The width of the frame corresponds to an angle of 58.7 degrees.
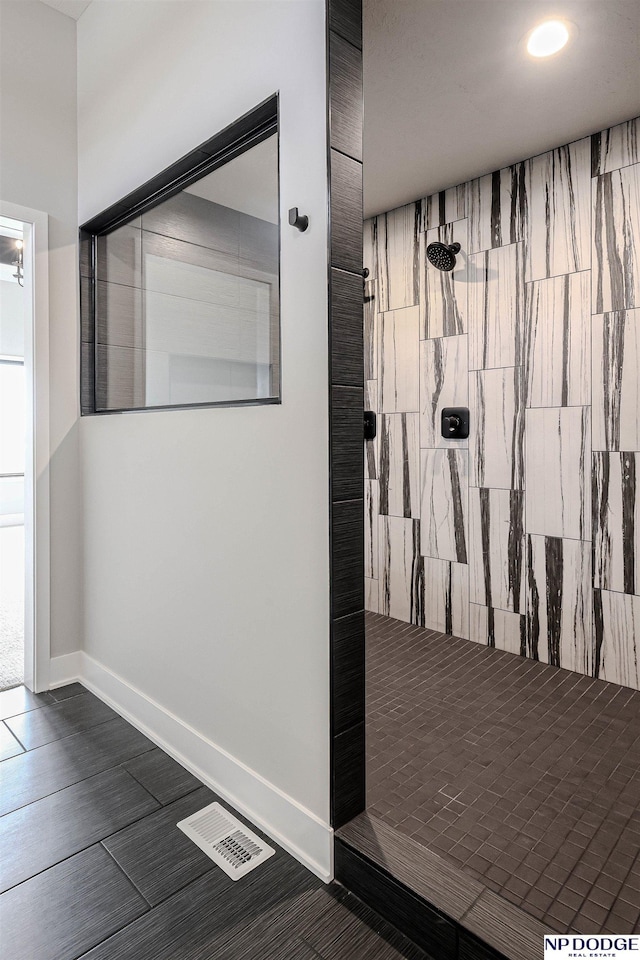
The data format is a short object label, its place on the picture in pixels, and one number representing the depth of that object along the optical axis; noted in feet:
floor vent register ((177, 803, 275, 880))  5.09
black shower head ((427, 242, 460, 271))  9.11
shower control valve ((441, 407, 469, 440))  9.49
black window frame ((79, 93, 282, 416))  5.49
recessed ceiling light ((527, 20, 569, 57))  5.59
